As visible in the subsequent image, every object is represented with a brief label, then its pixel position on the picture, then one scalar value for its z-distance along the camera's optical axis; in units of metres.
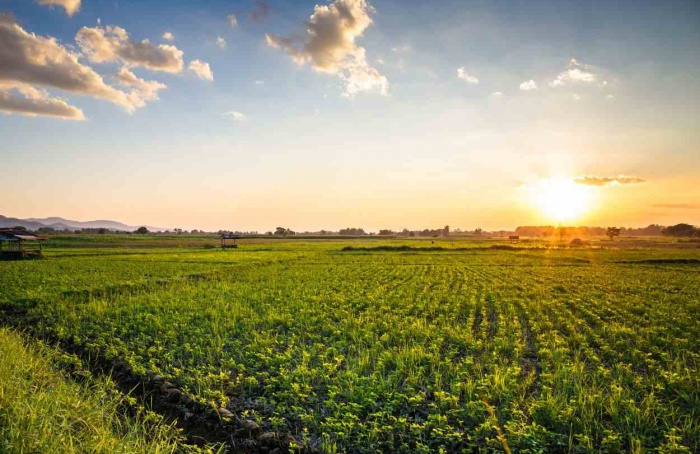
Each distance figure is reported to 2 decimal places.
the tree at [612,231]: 153.00
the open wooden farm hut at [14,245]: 42.09
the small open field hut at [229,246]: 66.85
